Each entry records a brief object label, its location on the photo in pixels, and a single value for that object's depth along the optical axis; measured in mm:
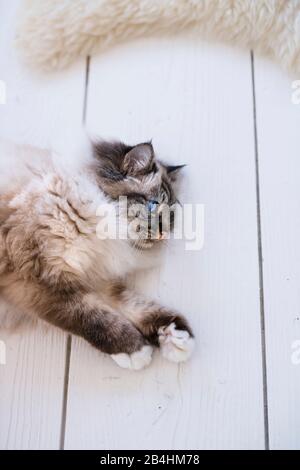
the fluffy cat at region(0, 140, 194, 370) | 1184
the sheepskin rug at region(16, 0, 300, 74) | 1533
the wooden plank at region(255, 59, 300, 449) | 1200
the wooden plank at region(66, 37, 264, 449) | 1178
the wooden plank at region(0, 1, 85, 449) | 1171
